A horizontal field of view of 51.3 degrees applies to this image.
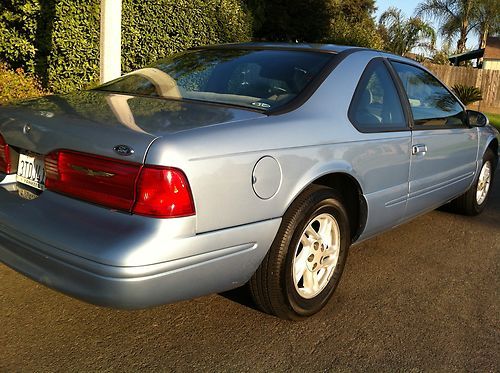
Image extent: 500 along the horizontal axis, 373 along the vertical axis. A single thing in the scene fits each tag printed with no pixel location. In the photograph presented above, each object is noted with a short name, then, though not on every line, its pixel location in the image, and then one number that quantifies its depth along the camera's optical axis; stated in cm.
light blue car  224
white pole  632
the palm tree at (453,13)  2950
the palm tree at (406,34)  2456
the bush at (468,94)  1739
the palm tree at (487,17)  2898
